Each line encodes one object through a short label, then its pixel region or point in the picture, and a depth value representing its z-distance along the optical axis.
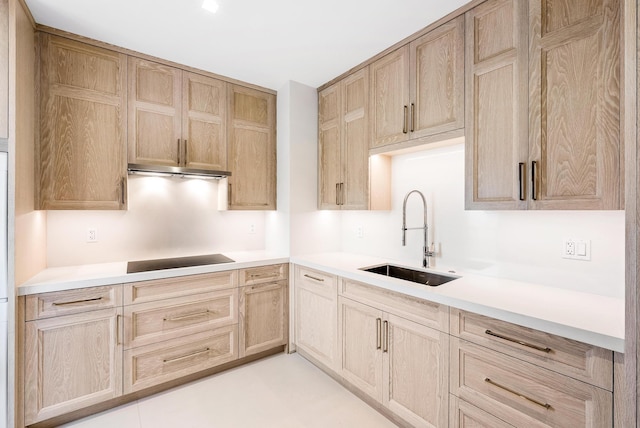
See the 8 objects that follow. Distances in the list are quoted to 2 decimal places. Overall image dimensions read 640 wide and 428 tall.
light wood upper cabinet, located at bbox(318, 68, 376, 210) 2.47
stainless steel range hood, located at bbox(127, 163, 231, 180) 2.24
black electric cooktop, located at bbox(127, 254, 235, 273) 2.23
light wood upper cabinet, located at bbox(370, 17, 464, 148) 1.83
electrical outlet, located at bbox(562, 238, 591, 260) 1.58
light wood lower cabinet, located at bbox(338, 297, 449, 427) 1.62
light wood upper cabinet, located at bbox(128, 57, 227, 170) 2.33
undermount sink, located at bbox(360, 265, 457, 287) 2.12
